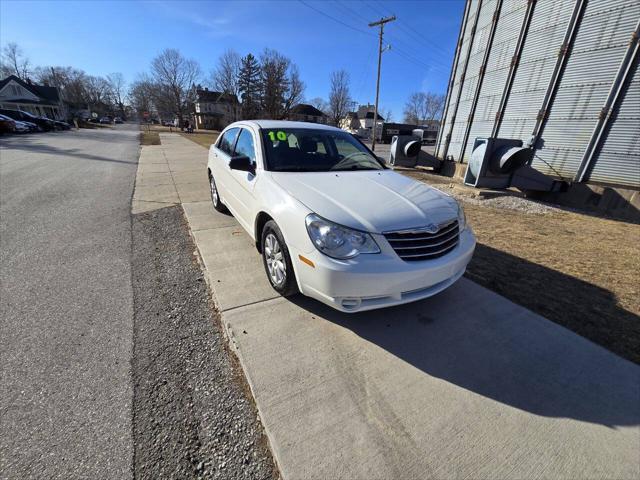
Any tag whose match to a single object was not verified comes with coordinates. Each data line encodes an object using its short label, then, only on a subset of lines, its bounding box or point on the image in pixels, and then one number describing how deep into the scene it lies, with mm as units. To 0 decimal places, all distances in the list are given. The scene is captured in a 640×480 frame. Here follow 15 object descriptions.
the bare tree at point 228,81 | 52594
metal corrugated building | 6727
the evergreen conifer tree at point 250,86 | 48094
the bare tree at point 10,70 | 70750
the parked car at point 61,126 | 34181
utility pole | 24150
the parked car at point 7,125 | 22314
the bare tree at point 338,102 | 64438
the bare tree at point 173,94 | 56500
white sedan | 2113
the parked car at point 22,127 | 24641
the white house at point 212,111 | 66606
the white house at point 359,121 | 75356
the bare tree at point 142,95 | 65900
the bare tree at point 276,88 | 44625
